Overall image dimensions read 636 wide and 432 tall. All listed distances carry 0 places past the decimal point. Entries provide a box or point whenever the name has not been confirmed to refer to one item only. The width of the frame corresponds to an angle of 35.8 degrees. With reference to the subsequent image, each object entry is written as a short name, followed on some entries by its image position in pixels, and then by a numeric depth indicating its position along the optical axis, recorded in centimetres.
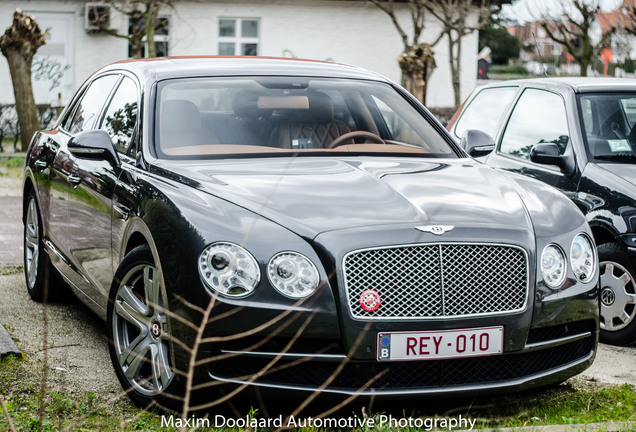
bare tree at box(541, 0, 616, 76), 2512
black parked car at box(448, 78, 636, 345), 602
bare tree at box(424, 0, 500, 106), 2394
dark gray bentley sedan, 385
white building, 2491
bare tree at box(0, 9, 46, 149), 1872
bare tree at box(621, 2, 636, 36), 2059
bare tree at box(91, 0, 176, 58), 2258
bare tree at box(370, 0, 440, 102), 1756
